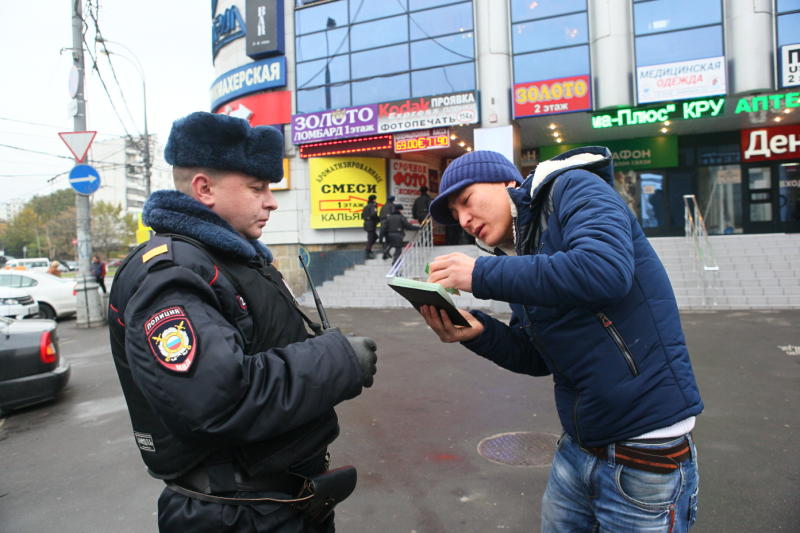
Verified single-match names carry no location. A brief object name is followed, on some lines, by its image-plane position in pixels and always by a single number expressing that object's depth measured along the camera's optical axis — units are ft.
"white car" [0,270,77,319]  45.55
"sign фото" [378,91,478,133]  46.16
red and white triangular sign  37.04
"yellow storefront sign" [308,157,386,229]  56.44
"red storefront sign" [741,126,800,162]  54.75
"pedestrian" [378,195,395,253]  50.80
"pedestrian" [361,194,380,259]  52.65
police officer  4.14
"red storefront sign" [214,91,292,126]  56.34
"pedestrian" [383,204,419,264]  49.60
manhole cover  13.41
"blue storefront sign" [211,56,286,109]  56.34
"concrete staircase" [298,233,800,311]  37.06
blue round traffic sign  37.68
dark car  18.70
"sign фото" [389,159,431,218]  58.29
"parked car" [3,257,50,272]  133.80
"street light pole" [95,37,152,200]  82.43
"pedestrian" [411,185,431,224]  54.95
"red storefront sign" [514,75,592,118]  44.50
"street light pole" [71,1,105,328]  41.65
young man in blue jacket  4.60
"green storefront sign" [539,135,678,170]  58.44
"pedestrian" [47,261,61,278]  63.80
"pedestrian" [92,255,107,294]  58.78
